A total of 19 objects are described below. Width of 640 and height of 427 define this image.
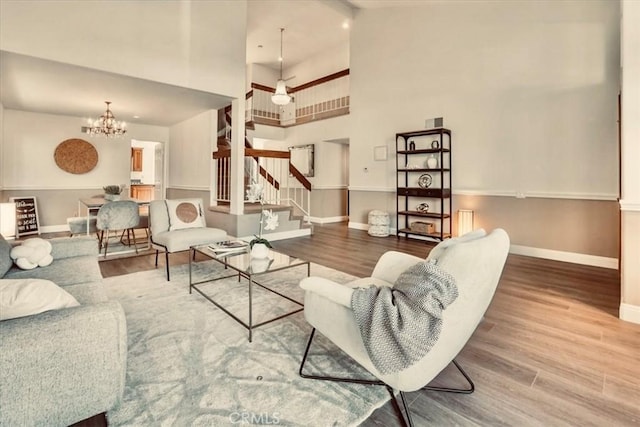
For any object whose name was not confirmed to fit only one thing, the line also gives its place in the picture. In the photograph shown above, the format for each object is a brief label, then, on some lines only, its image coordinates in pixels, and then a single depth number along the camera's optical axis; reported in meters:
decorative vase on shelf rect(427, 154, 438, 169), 5.59
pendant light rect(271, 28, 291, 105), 7.34
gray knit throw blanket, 1.19
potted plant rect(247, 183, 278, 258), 2.64
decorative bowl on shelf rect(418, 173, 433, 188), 5.76
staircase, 5.49
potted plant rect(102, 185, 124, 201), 5.05
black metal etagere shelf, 5.49
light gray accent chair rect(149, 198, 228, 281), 3.55
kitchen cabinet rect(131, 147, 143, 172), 9.98
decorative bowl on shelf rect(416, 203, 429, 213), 5.86
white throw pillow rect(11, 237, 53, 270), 2.27
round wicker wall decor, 6.49
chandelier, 5.50
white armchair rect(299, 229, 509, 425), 1.28
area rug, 1.48
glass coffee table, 2.38
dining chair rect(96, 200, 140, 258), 4.37
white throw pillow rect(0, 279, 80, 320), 1.13
